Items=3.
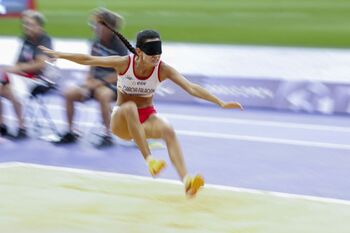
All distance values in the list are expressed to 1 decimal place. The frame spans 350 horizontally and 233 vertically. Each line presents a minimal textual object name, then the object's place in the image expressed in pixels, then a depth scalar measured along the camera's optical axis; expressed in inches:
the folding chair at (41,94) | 749.3
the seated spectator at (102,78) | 703.7
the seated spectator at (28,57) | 732.7
